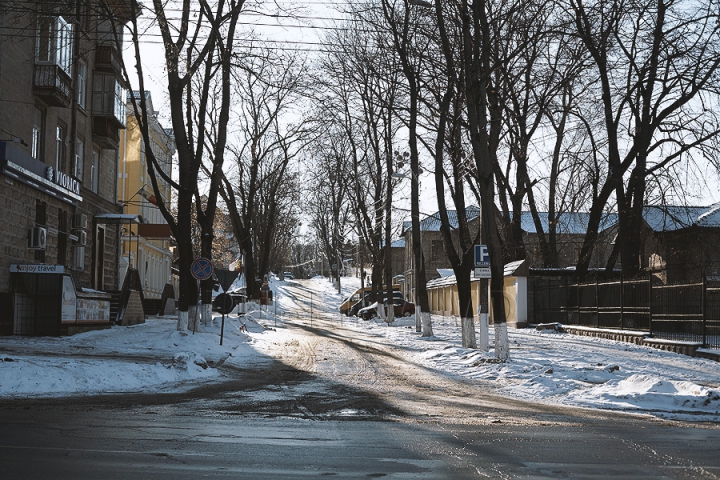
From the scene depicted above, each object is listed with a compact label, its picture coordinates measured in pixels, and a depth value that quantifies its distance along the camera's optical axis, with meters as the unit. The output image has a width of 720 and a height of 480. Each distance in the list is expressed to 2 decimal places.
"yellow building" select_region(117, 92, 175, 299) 47.36
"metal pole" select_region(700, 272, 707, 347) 18.92
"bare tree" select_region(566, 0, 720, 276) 23.83
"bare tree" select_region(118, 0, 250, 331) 21.95
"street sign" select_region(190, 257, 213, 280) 21.77
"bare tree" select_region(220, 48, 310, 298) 38.03
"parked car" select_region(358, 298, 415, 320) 51.88
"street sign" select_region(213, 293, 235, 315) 24.27
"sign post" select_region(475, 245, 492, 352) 19.75
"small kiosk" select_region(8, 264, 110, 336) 22.41
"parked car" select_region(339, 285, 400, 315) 64.01
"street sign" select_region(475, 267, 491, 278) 19.84
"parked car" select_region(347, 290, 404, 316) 56.72
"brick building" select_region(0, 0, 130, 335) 22.39
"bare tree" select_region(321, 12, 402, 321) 28.83
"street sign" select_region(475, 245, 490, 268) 19.75
